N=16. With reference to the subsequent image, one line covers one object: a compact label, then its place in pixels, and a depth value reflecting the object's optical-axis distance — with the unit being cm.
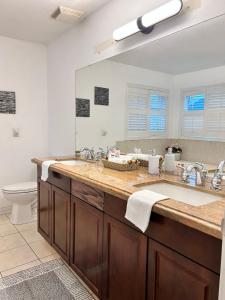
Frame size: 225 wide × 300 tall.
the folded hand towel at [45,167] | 217
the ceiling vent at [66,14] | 227
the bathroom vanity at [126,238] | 96
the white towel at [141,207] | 113
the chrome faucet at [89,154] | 262
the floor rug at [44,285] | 176
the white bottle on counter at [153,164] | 180
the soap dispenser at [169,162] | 180
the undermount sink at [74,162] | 233
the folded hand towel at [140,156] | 204
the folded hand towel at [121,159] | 198
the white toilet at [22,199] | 282
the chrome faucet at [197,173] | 151
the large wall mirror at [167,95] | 153
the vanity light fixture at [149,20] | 155
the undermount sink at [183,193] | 138
